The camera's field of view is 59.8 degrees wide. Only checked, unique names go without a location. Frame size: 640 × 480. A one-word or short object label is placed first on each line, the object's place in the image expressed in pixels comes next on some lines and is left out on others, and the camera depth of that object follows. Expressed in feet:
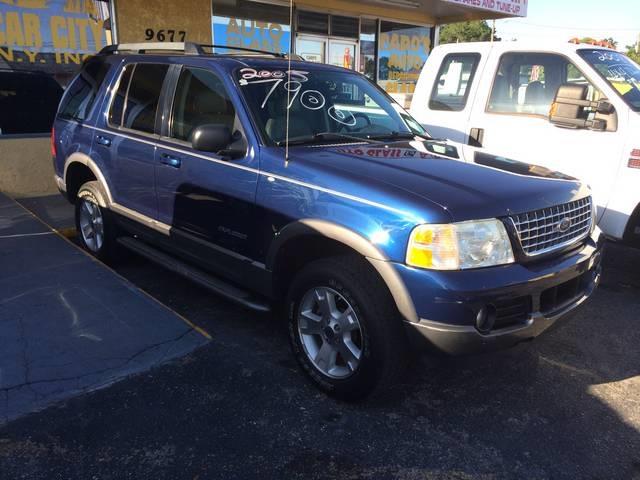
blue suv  8.85
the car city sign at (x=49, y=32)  25.23
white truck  15.51
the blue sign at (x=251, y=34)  34.86
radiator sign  40.57
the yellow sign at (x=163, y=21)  29.09
